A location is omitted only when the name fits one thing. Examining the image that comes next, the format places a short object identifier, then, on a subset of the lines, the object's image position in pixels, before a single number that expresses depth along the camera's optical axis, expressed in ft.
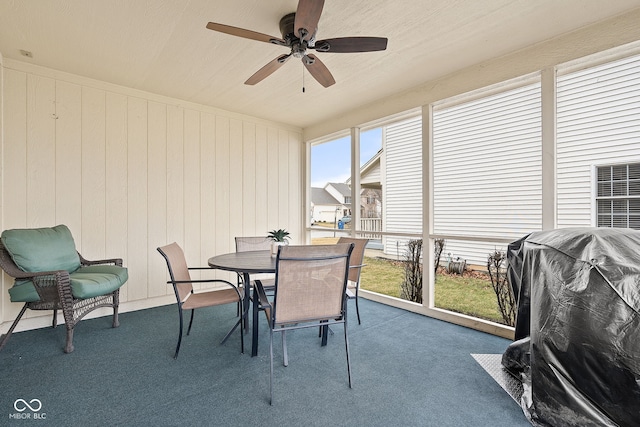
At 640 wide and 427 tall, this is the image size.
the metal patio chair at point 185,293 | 7.69
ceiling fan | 6.10
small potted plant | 9.52
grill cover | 4.58
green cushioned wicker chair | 8.39
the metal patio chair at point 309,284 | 6.23
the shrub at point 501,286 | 10.07
